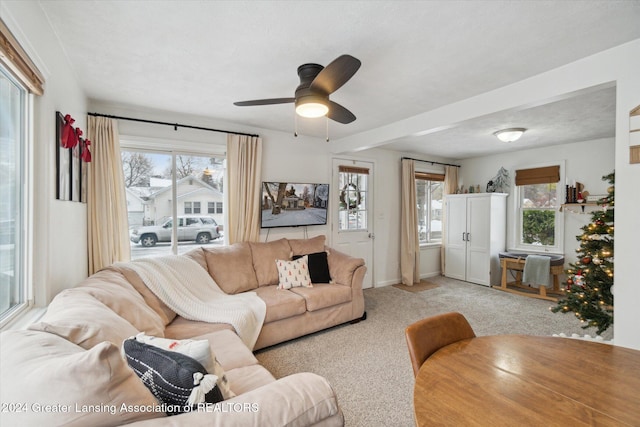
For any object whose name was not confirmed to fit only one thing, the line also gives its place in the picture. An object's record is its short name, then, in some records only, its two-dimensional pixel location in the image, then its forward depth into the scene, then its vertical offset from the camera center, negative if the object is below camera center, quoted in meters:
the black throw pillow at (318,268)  3.58 -0.72
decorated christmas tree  2.38 -0.57
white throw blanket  2.42 -0.80
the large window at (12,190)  1.37 +0.09
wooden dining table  0.84 -0.60
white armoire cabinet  5.07 -0.42
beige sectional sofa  0.75 -0.54
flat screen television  3.89 +0.10
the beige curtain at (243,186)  3.61 +0.32
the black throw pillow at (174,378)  0.98 -0.60
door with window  4.68 +0.03
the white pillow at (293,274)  3.38 -0.76
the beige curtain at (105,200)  2.85 +0.10
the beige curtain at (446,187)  5.84 +0.53
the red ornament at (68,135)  1.86 +0.50
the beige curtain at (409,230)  5.18 -0.33
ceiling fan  1.69 +0.85
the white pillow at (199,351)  1.13 -0.57
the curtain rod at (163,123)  2.94 +1.00
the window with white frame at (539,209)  4.75 +0.08
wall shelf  4.22 +0.14
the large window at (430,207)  5.75 +0.12
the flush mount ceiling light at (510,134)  3.74 +1.06
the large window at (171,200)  3.28 +0.12
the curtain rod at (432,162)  5.33 +1.02
